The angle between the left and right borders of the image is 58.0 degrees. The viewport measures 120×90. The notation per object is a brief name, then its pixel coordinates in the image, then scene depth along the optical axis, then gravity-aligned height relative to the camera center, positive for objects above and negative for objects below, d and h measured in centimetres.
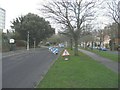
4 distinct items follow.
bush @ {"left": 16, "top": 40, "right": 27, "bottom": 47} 3247 +16
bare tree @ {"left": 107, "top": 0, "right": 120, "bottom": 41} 1209 +373
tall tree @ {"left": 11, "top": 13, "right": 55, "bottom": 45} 3465 +533
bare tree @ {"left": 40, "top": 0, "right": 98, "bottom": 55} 1544 +438
